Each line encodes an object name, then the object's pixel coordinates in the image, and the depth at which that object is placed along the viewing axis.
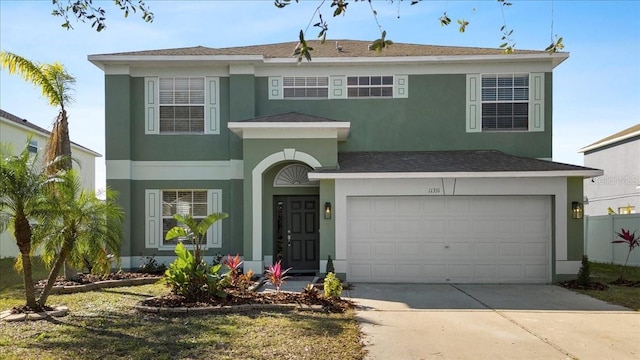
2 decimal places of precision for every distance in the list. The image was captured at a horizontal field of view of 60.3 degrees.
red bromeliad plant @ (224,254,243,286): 11.34
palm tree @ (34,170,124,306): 9.68
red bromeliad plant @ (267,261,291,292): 11.02
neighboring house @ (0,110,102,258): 22.17
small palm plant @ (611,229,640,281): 14.75
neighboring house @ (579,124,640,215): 24.59
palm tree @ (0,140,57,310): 9.20
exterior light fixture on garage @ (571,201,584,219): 13.88
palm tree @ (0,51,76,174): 13.23
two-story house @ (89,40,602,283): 15.99
